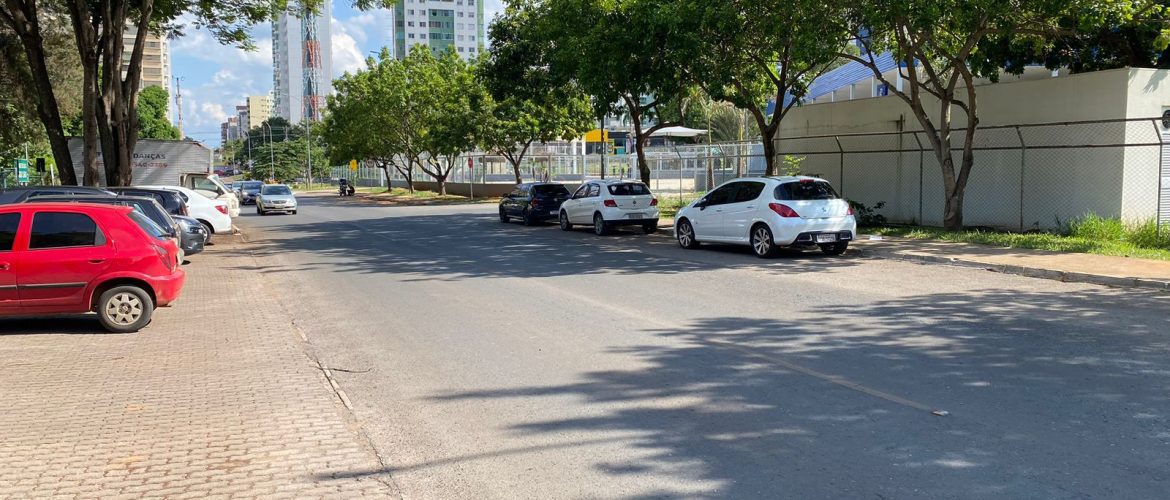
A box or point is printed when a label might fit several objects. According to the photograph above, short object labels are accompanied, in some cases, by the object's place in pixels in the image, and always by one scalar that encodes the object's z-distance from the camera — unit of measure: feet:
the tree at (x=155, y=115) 337.52
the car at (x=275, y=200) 132.98
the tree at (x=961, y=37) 52.26
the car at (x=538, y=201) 93.20
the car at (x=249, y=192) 175.42
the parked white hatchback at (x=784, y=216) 53.62
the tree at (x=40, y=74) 70.08
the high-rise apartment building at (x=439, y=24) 541.75
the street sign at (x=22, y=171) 137.32
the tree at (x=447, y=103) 162.20
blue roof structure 100.37
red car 31.58
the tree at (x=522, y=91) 107.34
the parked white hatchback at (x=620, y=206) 77.56
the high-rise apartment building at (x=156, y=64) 573.33
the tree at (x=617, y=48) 69.77
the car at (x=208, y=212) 76.64
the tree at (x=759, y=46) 58.13
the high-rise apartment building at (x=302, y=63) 583.58
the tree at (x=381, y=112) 185.47
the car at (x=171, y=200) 64.59
